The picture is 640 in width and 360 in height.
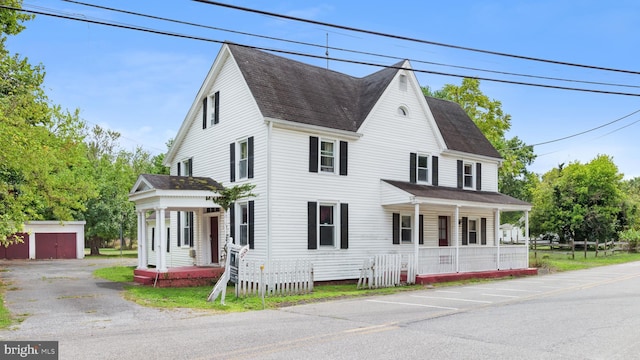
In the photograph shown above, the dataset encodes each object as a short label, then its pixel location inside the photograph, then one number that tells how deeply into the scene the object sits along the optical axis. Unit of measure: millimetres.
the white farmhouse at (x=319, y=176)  18453
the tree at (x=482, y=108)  36750
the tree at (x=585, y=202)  36562
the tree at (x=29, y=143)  17047
